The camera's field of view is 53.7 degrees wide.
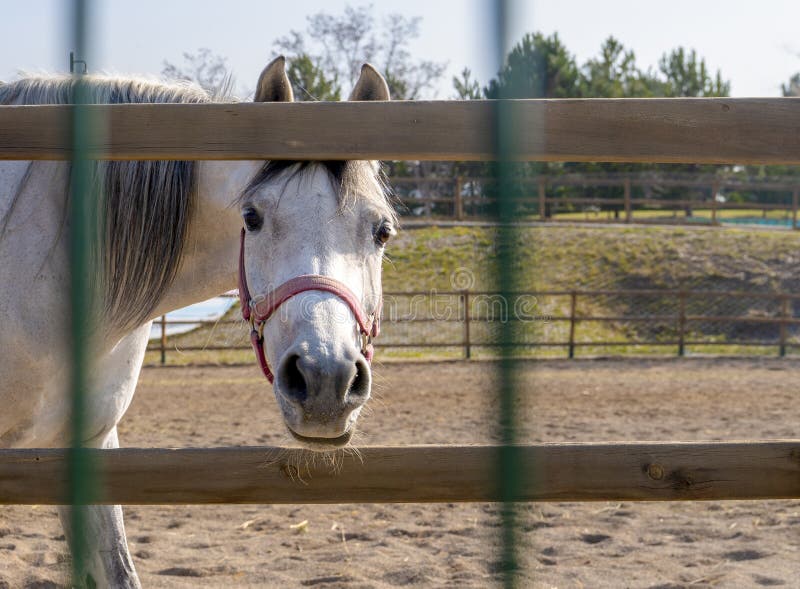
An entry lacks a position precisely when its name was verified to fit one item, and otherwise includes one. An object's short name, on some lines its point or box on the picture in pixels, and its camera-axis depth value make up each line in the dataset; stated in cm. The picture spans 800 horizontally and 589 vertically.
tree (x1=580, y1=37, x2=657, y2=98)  3253
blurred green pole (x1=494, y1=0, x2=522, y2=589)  163
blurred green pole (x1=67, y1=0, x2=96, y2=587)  178
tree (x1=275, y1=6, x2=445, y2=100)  2070
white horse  199
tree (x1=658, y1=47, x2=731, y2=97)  3984
